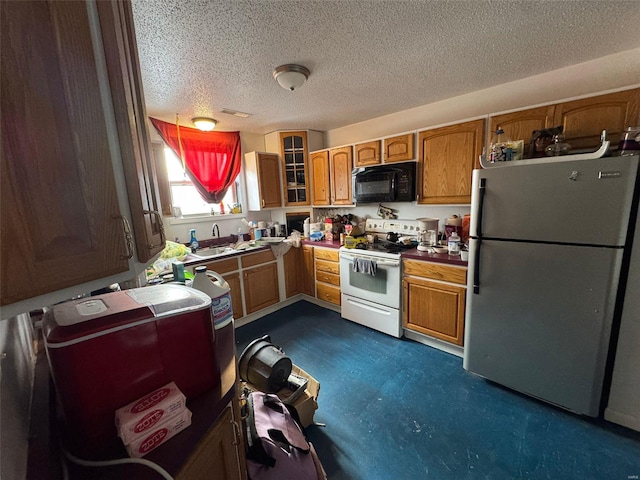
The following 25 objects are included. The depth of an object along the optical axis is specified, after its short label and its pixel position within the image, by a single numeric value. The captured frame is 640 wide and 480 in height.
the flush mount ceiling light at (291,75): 1.77
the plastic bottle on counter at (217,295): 1.05
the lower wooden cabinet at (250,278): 2.76
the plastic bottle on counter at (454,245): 2.26
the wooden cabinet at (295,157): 3.46
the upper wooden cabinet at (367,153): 2.80
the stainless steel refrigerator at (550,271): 1.42
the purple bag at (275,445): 1.02
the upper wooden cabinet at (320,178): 3.29
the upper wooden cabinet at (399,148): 2.56
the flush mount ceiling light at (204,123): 2.71
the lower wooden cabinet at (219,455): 0.65
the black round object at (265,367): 1.52
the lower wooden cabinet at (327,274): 3.04
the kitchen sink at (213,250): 3.04
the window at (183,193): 2.98
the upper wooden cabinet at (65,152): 0.39
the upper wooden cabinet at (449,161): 2.19
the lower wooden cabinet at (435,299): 2.13
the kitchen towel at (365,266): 2.54
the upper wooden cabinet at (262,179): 3.32
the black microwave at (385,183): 2.57
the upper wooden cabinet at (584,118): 1.61
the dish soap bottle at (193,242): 2.98
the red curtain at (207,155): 2.88
